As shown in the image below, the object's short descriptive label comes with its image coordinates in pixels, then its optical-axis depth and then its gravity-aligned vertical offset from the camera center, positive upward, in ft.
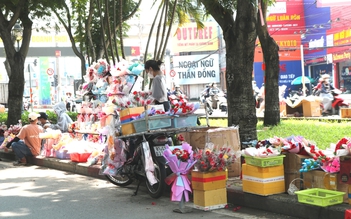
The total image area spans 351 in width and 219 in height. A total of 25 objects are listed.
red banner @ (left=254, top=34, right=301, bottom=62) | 139.54 +12.38
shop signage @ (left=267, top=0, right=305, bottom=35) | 136.67 +19.34
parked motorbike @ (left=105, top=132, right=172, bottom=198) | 28.86 -3.05
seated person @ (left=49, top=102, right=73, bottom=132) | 52.16 -1.36
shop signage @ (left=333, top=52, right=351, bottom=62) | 124.79 +8.74
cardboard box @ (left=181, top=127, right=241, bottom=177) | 31.24 -2.19
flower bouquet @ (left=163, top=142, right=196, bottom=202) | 25.70 -2.99
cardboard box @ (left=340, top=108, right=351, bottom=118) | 66.90 -2.00
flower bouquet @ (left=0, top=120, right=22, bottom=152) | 52.80 -2.74
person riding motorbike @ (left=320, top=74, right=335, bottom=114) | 75.00 +0.21
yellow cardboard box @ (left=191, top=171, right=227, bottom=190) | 25.20 -3.60
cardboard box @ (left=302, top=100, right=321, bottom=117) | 75.31 -1.71
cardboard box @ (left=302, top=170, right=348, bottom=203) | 22.91 -3.55
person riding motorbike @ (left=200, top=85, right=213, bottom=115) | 108.68 +1.00
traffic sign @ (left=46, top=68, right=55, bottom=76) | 119.35 +6.93
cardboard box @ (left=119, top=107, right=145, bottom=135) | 29.71 -0.75
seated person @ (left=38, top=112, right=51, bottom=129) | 50.70 -1.31
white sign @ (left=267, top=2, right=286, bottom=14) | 137.52 +21.51
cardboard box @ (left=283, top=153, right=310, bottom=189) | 25.12 -3.18
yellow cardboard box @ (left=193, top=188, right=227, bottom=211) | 25.30 -4.47
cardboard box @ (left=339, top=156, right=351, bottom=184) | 21.96 -2.90
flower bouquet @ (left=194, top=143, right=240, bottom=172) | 25.25 -2.67
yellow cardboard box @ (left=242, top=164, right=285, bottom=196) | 24.70 -3.61
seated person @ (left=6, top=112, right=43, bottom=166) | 46.78 -3.13
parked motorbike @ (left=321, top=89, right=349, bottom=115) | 75.21 -1.02
